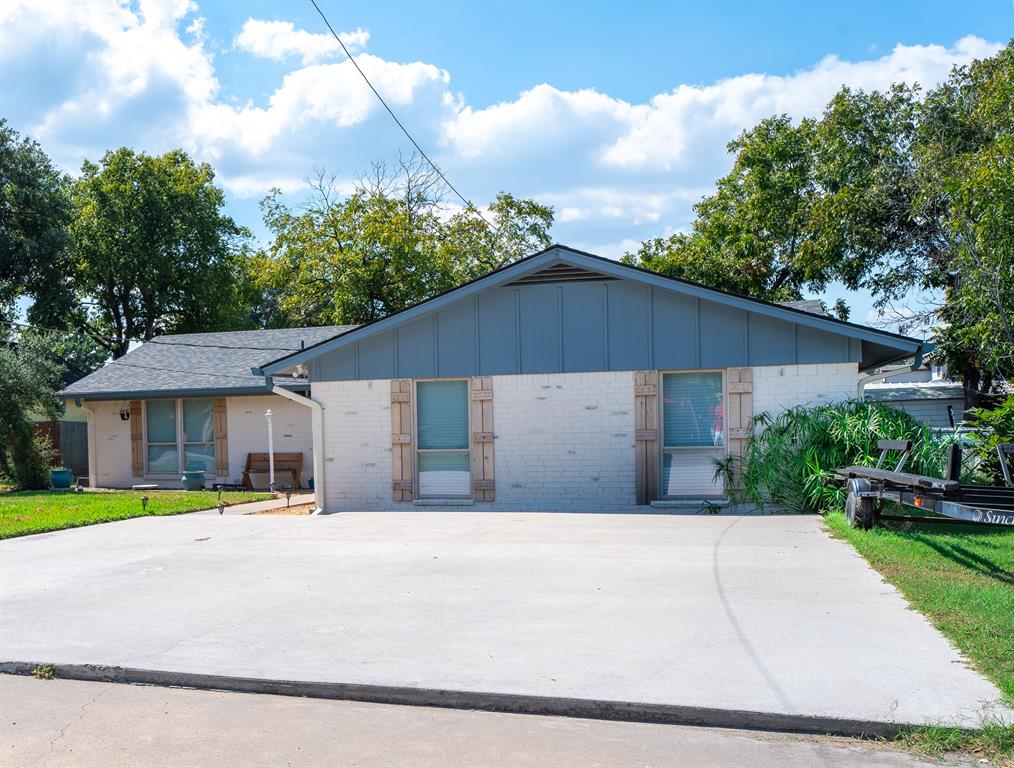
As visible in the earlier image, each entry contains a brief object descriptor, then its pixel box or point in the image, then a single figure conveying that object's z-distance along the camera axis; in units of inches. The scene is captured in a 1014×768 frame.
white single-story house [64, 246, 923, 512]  515.2
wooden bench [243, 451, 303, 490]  798.5
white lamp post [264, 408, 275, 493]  691.8
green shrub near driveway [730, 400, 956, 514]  450.6
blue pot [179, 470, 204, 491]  813.2
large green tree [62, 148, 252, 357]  1457.9
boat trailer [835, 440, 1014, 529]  259.6
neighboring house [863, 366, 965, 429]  1025.5
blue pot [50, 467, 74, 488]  885.2
